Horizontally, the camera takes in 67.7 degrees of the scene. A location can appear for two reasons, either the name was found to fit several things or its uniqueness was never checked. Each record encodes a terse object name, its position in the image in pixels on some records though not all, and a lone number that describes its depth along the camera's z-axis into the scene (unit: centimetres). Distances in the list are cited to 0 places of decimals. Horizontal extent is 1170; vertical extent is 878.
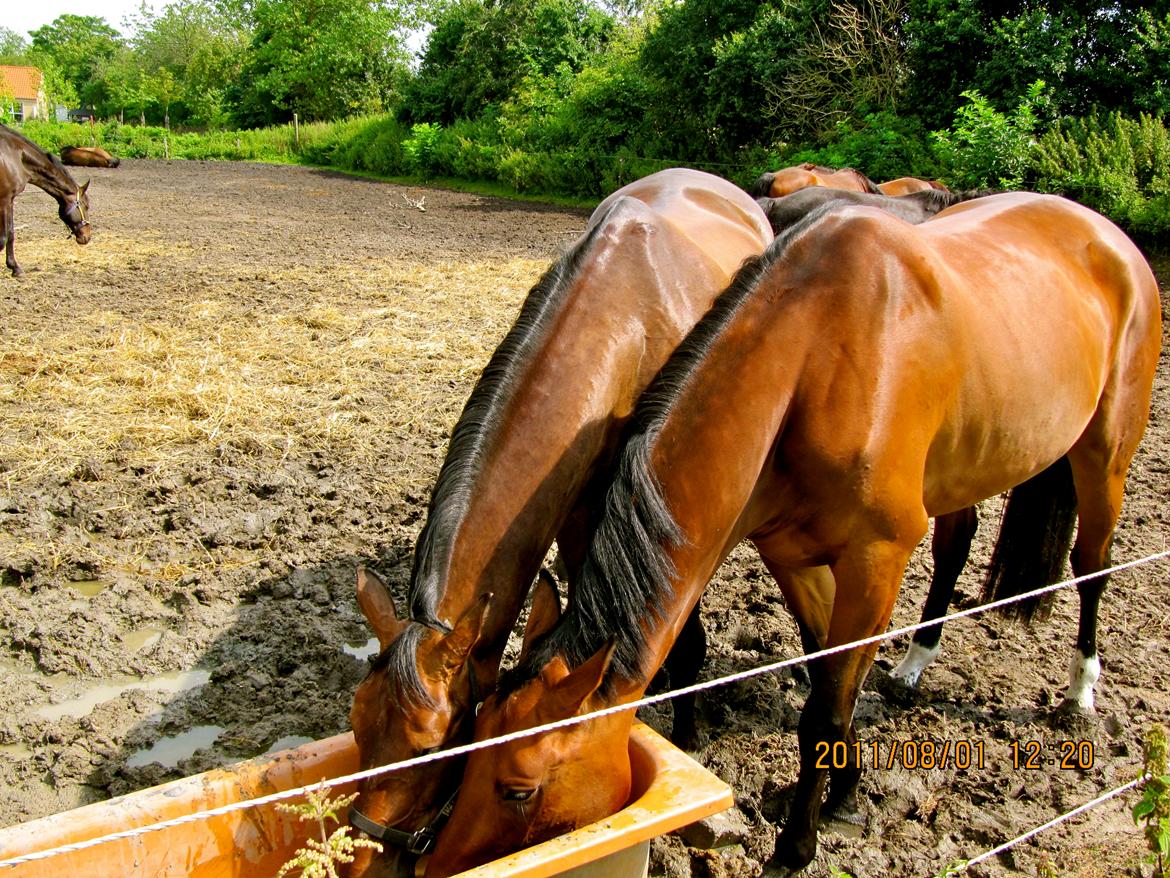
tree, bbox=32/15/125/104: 8456
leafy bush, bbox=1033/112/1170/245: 1020
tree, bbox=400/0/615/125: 2655
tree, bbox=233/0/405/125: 3998
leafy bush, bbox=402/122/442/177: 2831
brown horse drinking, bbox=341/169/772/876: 208
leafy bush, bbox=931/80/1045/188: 1118
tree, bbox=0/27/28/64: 10359
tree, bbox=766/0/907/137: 1614
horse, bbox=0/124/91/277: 1167
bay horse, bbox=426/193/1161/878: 204
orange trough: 188
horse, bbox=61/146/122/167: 2533
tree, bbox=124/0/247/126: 5422
